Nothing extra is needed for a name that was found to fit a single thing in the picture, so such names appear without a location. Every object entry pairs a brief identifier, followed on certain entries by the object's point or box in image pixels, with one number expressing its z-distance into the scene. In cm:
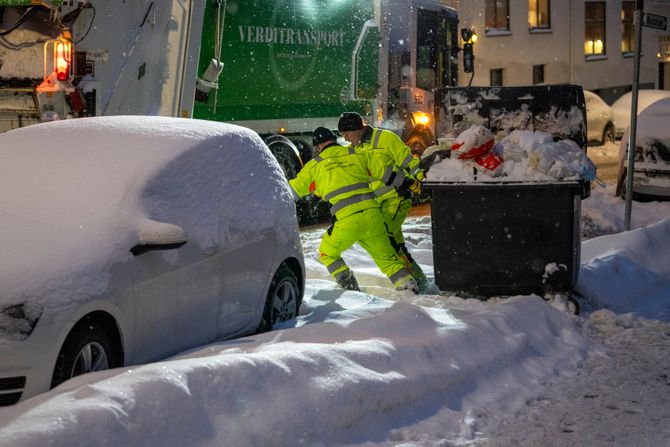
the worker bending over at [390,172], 998
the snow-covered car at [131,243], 557
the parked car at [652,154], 1489
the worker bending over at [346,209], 976
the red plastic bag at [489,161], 905
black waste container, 872
